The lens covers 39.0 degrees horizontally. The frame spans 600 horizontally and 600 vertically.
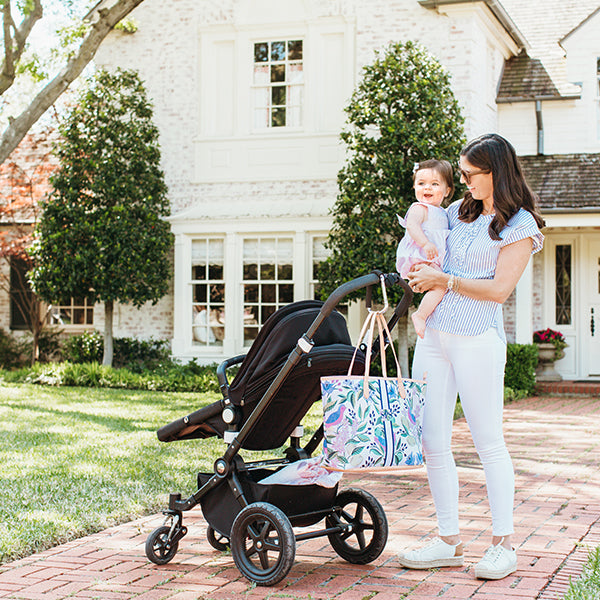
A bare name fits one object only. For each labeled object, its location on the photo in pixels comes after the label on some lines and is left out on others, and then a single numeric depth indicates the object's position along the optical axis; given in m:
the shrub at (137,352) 14.89
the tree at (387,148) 12.28
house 14.18
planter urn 14.67
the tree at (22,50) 11.15
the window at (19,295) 16.70
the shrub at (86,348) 14.80
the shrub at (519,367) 13.55
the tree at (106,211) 13.77
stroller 4.02
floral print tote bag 3.68
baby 4.09
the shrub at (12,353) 16.23
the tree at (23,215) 15.68
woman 3.98
